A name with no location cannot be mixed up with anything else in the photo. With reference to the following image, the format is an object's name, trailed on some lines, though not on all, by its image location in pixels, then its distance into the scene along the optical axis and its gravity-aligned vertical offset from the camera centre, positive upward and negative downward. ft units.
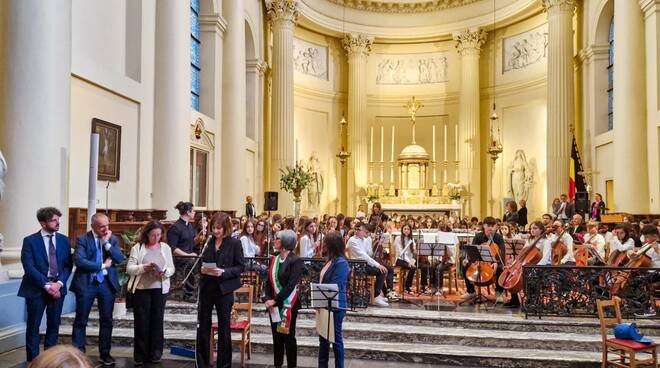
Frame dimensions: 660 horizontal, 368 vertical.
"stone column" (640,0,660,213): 46.73 +9.46
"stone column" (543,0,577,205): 64.08 +12.45
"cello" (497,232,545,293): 29.58 -2.69
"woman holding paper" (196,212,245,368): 20.26 -2.70
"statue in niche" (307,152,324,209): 78.18 +3.39
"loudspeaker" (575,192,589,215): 47.73 +0.45
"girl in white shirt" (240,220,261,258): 33.99 -1.85
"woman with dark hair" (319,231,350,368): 20.01 -2.44
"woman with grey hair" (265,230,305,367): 20.54 -2.82
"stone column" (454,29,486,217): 80.33 +11.84
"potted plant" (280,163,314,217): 63.36 +2.94
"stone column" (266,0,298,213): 70.59 +14.58
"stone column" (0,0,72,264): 24.88 +4.11
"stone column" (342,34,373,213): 82.33 +13.22
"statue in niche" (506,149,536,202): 75.72 +4.33
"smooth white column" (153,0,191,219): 42.78 +7.41
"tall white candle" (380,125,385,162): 83.42 +9.92
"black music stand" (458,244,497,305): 30.07 -2.42
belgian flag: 59.67 +3.23
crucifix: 83.56 +14.83
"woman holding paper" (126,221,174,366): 21.36 -2.93
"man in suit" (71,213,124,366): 21.57 -2.66
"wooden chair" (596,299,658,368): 20.02 -4.78
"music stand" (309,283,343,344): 19.58 -2.94
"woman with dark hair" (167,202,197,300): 27.63 -1.32
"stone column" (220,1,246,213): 56.90 +9.87
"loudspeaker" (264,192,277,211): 51.42 +0.72
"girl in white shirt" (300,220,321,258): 33.42 -1.85
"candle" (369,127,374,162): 86.68 +8.74
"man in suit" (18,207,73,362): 20.40 -2.38
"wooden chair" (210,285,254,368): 22.47 -4.66
